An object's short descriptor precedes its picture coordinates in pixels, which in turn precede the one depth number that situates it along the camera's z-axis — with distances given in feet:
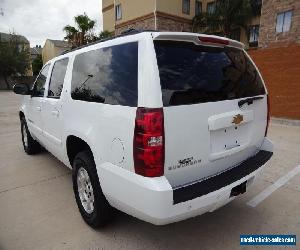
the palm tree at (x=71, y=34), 104.88
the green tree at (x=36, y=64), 196.75
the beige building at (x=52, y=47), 173.68
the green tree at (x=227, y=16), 81.20
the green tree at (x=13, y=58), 123.24
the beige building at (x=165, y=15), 86.53
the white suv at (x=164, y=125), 6.96
